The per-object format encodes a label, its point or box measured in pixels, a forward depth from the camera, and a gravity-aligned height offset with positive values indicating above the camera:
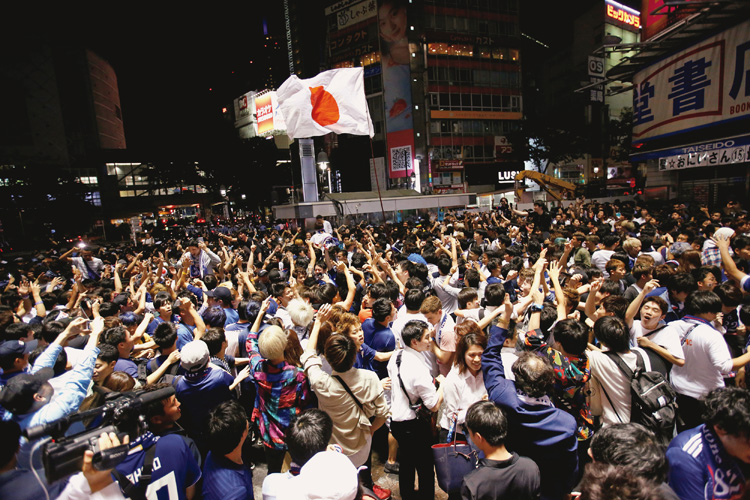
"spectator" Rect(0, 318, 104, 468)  2.30 -1.13
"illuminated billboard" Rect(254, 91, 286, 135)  39.41 +9.83
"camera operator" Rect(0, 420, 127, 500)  1.65 -1.18
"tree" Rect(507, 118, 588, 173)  37.25 +4.65
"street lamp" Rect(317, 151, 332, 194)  27.58 +3.06
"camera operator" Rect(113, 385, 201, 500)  2.08 -1.45
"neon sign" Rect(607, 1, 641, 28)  37.34 +16.95
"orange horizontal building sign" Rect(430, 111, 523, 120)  38.69 +8.09
